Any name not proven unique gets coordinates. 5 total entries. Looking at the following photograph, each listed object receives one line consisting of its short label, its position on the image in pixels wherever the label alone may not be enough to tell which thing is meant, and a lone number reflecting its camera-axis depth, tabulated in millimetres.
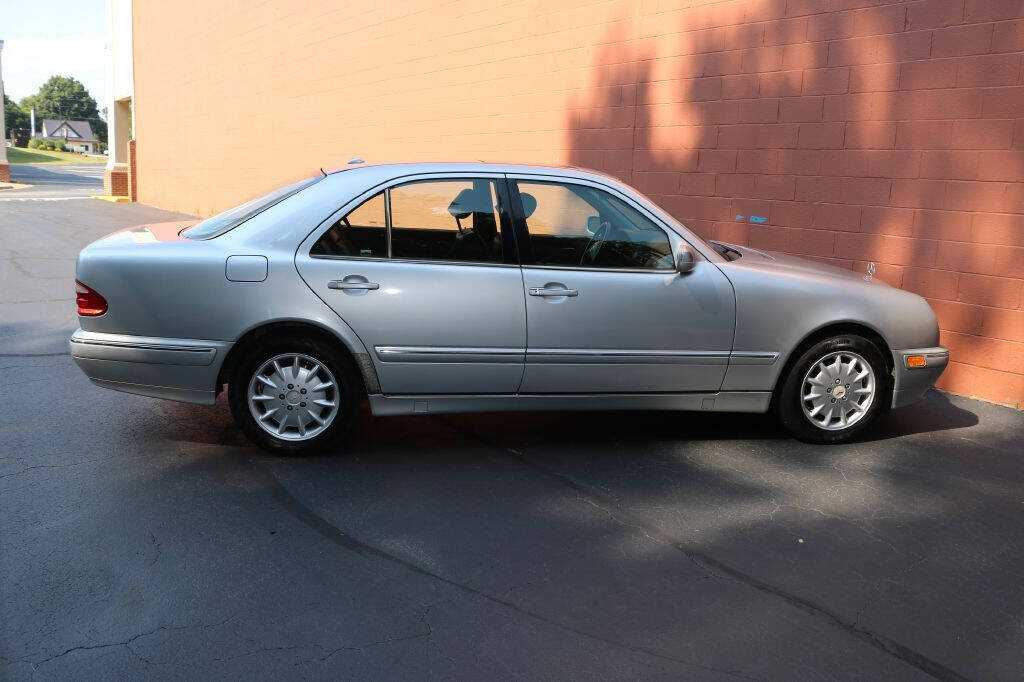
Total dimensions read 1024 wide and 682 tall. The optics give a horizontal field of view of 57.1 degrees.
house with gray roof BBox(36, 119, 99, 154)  155875
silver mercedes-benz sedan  4832
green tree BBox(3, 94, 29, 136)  136125
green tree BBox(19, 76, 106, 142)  169125
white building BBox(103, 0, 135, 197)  29219
